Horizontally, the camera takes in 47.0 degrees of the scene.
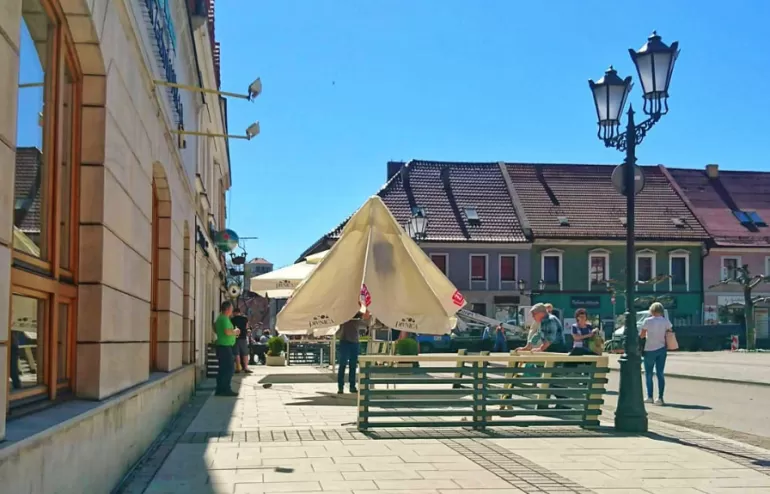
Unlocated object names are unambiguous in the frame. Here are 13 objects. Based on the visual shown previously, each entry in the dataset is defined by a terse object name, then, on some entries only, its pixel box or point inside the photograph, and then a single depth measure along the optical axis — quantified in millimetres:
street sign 10426
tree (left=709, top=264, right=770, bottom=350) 41769
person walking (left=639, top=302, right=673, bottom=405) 14344
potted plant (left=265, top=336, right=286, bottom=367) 24656
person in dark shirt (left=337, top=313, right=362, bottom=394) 13469
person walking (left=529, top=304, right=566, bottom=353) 12070
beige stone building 4297
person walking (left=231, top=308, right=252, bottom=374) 19234
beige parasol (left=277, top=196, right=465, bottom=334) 12047
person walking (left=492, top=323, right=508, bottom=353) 23722
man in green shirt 14352
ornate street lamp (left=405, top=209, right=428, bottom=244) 22606
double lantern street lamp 9930
